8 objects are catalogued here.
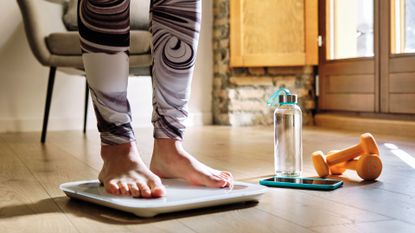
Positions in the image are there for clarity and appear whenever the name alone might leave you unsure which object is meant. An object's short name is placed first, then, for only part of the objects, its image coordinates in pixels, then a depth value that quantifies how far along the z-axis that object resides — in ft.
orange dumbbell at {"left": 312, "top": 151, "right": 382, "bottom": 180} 4.66
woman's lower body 3.85
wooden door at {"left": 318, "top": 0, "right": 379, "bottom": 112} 10.34
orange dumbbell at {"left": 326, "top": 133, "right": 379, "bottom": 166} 4.71
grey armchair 9.10
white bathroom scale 3.33
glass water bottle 4.90
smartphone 4.25
